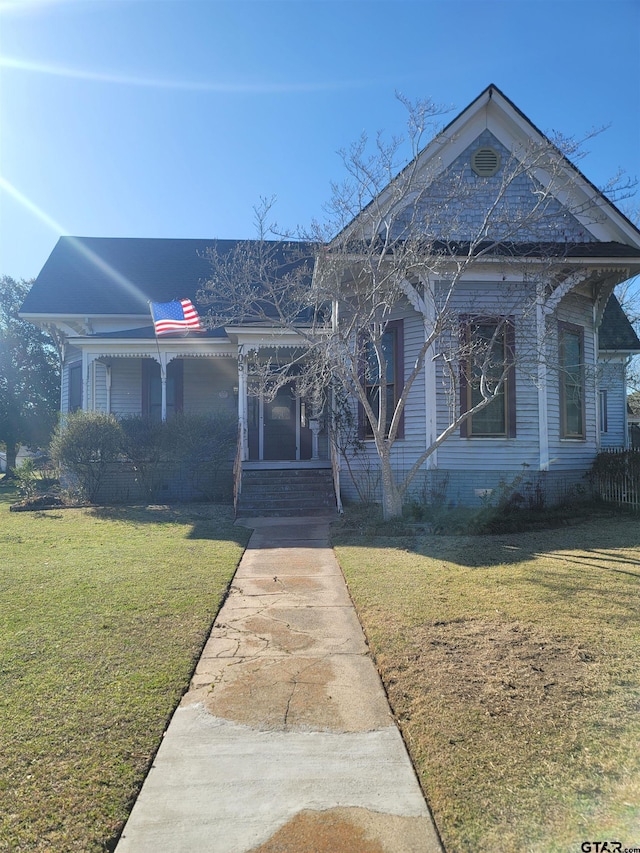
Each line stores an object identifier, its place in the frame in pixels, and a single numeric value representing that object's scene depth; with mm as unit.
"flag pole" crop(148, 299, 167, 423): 14672
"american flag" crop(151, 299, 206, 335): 14086
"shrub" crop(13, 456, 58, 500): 14664
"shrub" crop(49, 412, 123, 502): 13000
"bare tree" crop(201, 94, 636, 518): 9516
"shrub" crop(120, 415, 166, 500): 13156
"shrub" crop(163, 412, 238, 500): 13078
